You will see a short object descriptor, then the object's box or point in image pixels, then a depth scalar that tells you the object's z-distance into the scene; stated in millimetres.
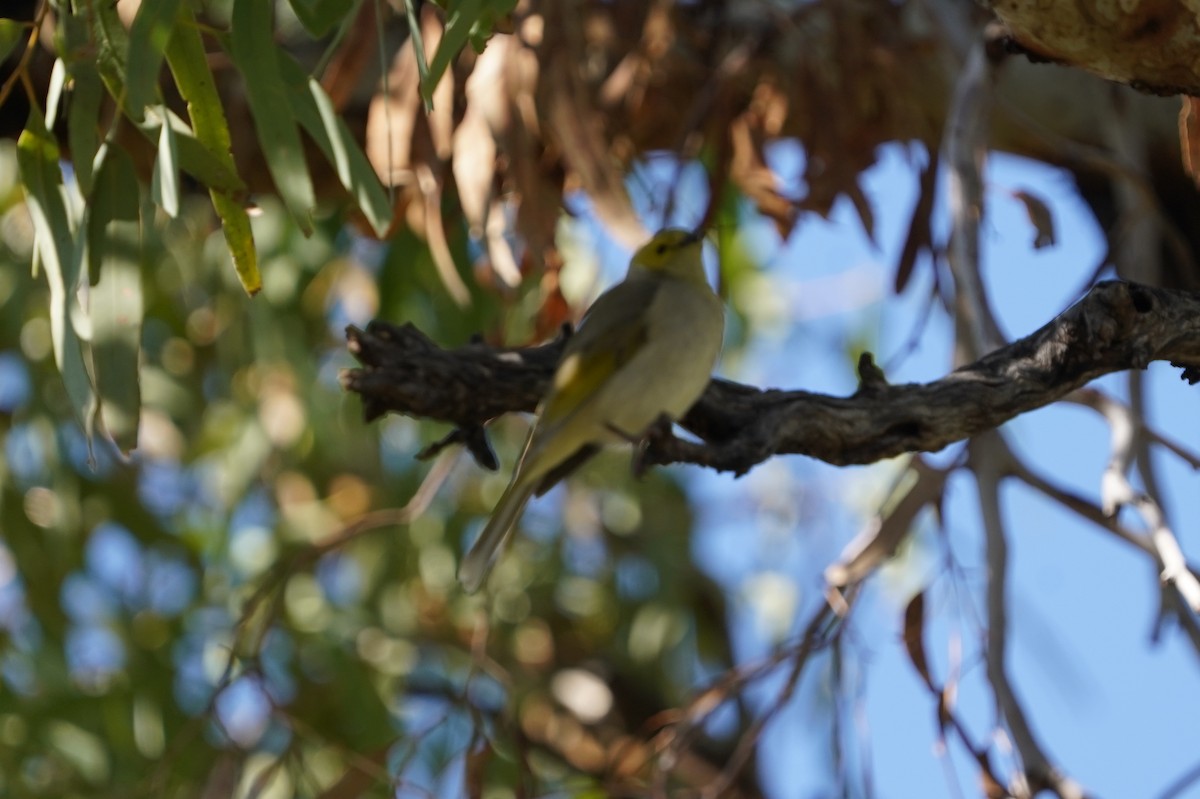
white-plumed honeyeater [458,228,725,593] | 4795
